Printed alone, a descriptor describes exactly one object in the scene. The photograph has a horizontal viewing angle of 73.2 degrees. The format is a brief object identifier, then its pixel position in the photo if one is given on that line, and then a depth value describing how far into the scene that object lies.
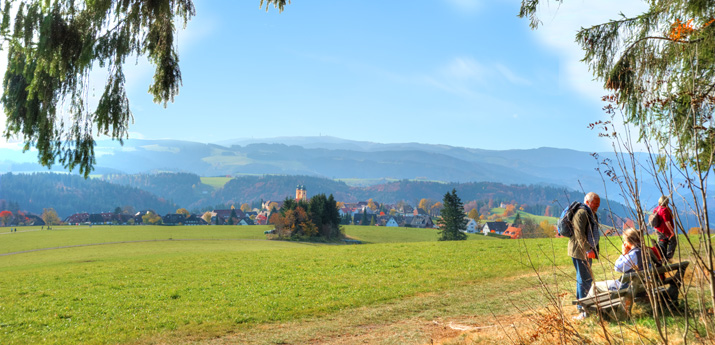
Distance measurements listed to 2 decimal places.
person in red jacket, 7.60
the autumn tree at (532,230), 84.47
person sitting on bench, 6.78
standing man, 7.29
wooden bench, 6.46
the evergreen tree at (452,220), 62.22
